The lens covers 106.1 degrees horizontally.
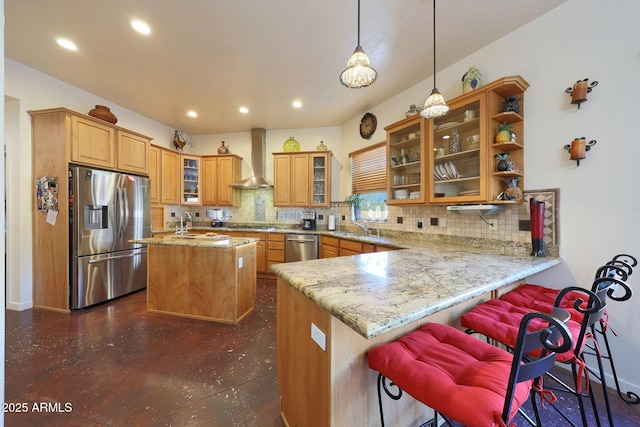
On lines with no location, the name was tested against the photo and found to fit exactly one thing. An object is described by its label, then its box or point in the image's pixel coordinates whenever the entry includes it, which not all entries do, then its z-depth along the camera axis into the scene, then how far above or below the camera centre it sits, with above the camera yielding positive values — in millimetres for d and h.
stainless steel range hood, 4723 +1144
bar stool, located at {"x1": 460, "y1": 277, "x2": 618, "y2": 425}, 874 -519
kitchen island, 2523 -697
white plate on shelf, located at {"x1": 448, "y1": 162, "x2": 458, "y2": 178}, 2395 +410
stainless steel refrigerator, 2758 -240
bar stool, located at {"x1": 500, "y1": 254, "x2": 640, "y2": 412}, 1175 -518
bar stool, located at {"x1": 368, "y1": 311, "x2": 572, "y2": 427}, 646 -533
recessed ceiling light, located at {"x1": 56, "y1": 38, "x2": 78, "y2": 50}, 2287 +1655
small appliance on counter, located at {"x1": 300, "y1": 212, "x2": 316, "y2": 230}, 4439 -203
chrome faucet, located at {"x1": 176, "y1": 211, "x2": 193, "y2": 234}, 4894 -175
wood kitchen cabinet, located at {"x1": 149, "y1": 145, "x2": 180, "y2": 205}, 4059 +677
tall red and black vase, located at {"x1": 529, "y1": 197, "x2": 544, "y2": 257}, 1840 -119
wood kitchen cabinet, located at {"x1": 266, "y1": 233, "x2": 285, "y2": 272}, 4174 -620
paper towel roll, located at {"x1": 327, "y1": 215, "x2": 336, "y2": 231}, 4324 -218
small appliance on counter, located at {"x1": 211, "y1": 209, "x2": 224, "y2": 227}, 4844 -126
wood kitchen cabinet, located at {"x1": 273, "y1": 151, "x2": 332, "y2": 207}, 4359 +622
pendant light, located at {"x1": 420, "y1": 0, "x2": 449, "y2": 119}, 1715 +753
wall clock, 3729 +1373
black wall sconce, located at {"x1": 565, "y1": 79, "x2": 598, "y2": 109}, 1733 +872
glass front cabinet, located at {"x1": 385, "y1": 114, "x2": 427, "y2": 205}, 2617 +596
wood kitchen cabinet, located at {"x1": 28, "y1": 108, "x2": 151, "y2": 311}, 2697 +421
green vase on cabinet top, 4629 +1293
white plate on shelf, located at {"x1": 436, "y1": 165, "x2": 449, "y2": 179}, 2467 +411
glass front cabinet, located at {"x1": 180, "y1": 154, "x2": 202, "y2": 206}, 4641 +637
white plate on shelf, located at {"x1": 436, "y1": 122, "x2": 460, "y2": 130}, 2389 +868
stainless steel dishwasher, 4030 -588
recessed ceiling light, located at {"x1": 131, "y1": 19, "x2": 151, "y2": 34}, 2048 +1628
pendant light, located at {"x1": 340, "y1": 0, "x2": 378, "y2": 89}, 1391 +838
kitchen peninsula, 851 -437
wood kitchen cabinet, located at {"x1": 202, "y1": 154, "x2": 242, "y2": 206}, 4716 +669
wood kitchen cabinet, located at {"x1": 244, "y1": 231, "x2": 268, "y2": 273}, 4230 -749
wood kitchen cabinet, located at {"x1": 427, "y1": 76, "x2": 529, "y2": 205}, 2045 +573
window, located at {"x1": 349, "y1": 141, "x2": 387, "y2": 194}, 3541 +681
